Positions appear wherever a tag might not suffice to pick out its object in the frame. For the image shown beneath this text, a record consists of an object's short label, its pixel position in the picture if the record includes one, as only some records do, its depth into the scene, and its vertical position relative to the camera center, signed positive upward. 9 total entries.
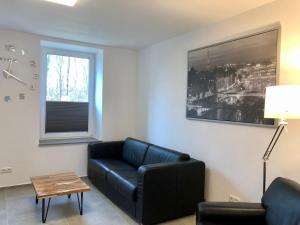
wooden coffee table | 2.85 -1.05
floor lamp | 1.86 +0.04
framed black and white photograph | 2.55 +0.32
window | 4.47 +0.15
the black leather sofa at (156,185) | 2.77 -0.99
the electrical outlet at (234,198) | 2.86 -1.08
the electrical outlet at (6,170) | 3.83 -1.08
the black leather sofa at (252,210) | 1.97 -0.87
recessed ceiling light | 2.61 +1.05
